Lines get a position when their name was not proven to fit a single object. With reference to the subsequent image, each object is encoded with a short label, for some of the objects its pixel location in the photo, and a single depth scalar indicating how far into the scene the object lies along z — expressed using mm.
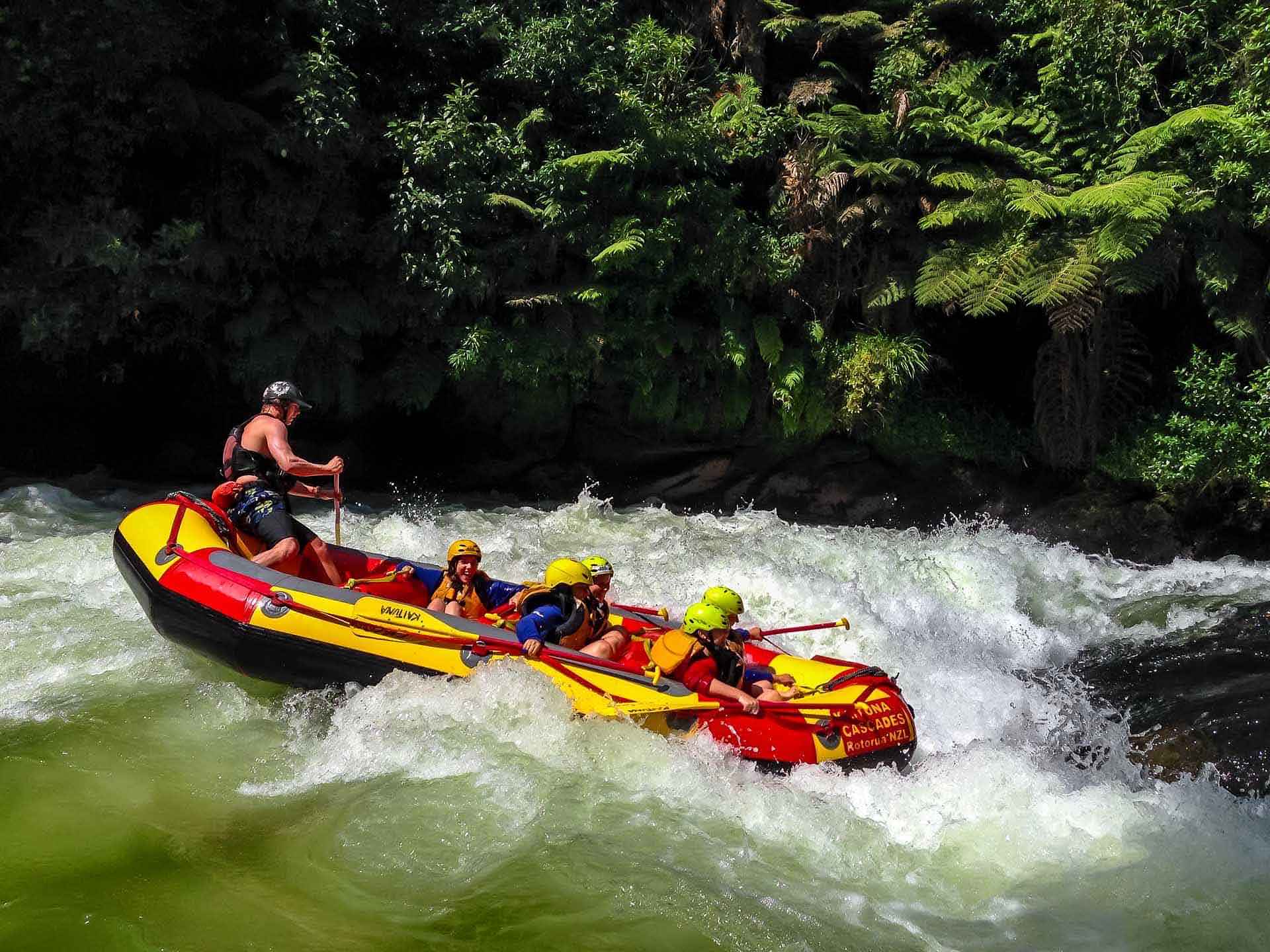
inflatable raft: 4516
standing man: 5793
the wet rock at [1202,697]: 4770
